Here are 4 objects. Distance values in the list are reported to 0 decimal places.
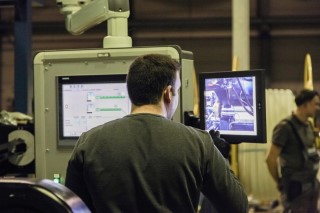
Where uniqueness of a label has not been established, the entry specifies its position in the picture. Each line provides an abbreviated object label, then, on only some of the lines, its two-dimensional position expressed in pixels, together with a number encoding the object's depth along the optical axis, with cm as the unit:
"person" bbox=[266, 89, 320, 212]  495
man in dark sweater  198
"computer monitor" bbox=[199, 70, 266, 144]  268
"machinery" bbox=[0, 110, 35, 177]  325
